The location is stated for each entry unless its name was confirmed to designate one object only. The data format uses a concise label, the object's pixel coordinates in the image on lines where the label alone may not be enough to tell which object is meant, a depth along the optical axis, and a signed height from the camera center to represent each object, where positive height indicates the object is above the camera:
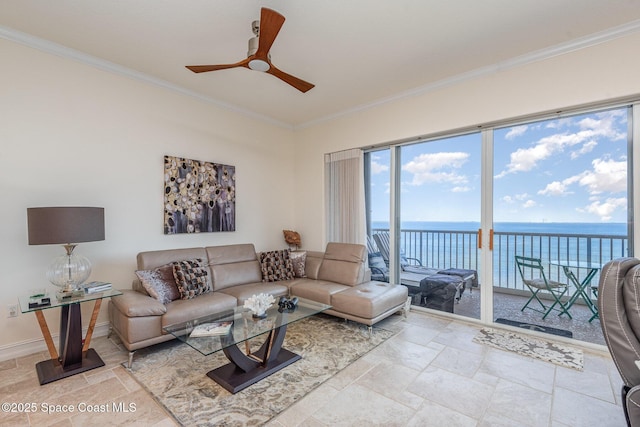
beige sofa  2.59 -0.94
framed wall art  3.66 +0.20
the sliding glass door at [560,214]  2.77 -0.04
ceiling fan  1.90 +1.23
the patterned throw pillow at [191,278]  3.11 -0.73
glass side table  2.36 -1.11
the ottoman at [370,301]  3.15 -1.03
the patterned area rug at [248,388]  1.92 -1.33
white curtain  4.45 +0.22
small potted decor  2.44 -0.80
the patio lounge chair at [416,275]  3.69 -0.87
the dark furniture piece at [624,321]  1.38 -0.56
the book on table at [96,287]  2.63 -0.69
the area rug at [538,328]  2.99 -1.27
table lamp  2.31 -0.18
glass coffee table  2.11 -0.93
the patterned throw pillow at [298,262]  4.24 -0.76
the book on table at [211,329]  2.17 -0.91
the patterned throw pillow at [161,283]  2.88 -0.73
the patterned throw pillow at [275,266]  4.04 -0.78
